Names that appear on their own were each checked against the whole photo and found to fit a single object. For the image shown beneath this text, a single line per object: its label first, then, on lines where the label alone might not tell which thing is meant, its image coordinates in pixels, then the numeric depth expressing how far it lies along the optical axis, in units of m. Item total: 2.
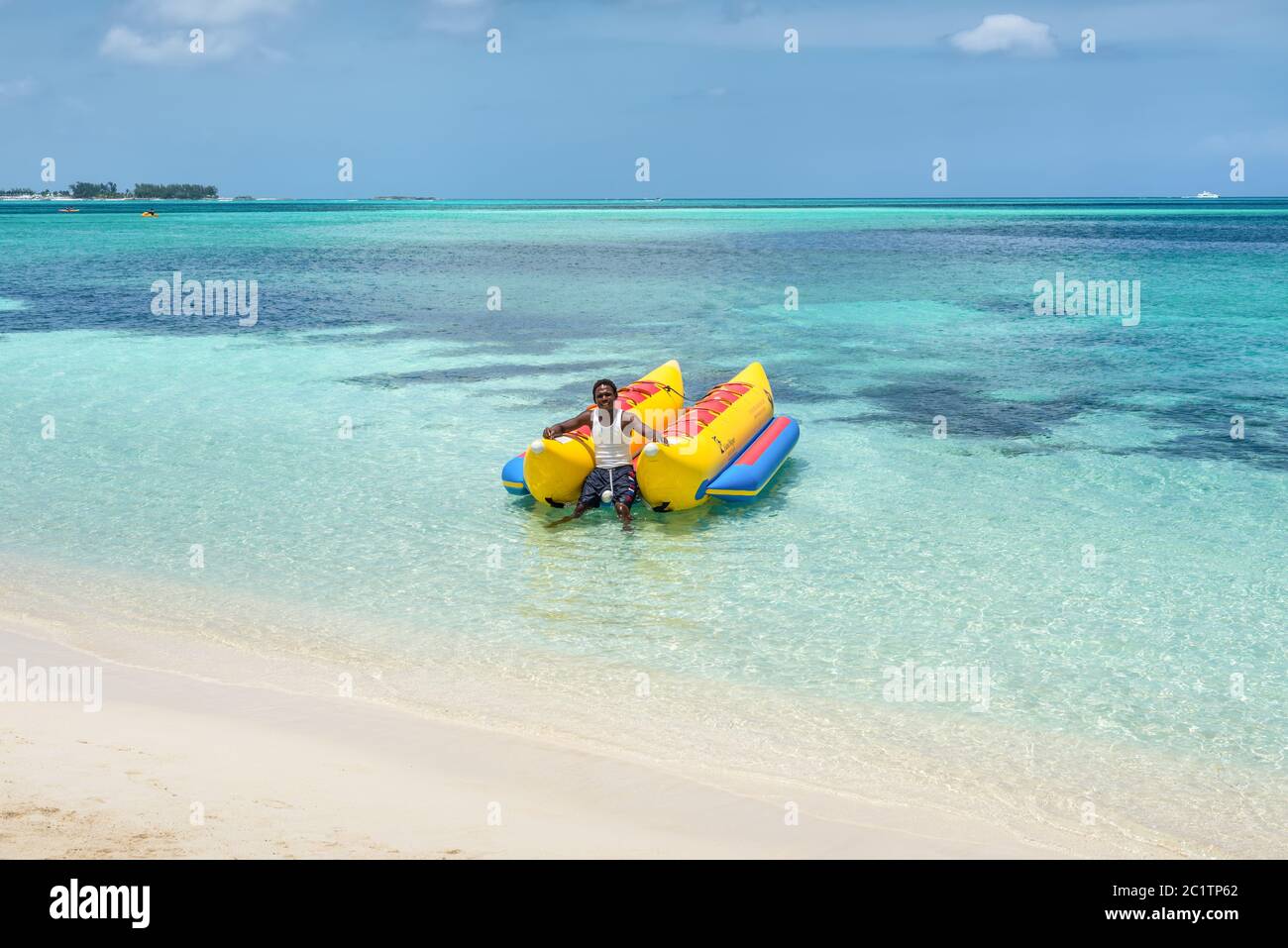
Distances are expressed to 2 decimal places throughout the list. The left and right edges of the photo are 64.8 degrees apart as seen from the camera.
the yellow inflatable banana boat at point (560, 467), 9.18
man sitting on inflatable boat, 9.24
